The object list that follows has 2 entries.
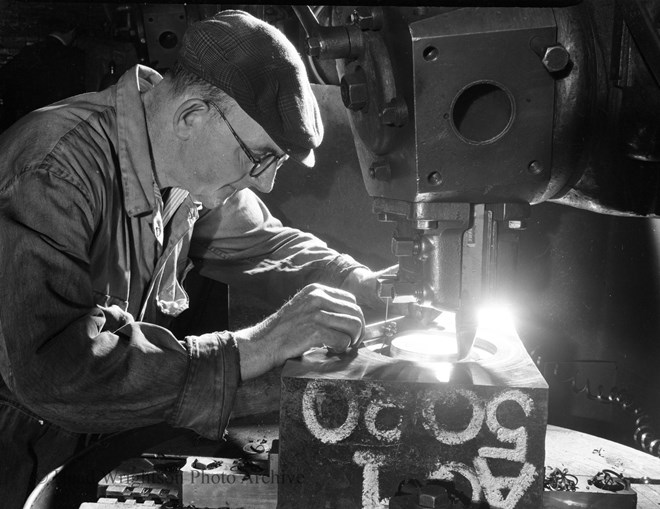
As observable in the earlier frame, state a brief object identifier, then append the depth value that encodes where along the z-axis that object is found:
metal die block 1.33
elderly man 1.45
